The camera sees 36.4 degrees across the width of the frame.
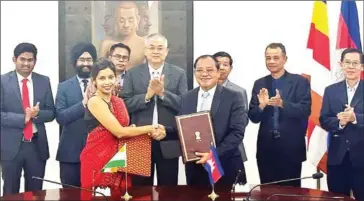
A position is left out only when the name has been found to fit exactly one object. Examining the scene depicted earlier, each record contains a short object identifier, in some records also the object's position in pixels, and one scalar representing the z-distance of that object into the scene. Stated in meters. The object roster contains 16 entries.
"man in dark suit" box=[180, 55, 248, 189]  4.86
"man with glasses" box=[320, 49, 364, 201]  5.15
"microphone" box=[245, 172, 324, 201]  3.56
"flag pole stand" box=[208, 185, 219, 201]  3.79
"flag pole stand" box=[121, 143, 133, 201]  3.76
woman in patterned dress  4.38
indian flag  3.96
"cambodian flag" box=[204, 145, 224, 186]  3.93
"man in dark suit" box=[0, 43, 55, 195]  5.24
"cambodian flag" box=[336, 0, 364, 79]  5.31
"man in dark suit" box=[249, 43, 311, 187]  5.27
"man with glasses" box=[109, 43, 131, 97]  5.32
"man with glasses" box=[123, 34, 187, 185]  5.23
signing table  3.79
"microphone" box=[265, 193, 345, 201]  3.76
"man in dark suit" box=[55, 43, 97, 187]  5.26
